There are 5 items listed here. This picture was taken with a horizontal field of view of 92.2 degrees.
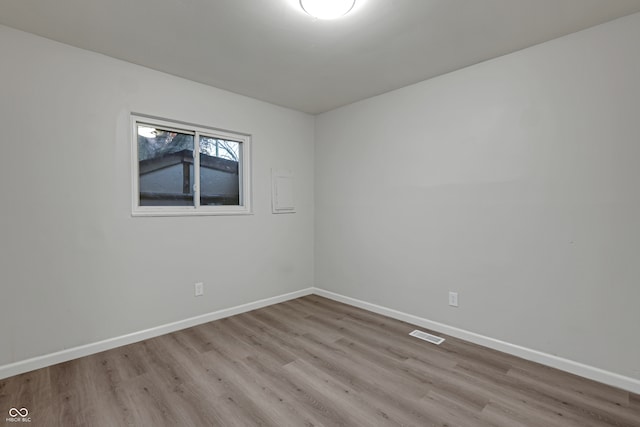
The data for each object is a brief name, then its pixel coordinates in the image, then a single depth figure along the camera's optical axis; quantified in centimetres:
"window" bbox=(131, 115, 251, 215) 290
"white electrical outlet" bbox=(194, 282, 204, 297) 317
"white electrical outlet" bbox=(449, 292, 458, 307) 289
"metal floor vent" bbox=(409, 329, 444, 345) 279
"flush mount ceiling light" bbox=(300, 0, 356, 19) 185
